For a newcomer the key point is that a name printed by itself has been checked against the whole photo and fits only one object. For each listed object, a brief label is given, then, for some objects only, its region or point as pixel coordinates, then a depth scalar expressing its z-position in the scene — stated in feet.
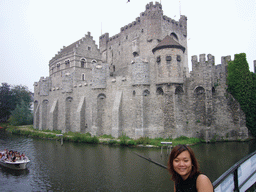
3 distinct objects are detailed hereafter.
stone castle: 69.00
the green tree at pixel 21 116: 139.03
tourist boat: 45.18
